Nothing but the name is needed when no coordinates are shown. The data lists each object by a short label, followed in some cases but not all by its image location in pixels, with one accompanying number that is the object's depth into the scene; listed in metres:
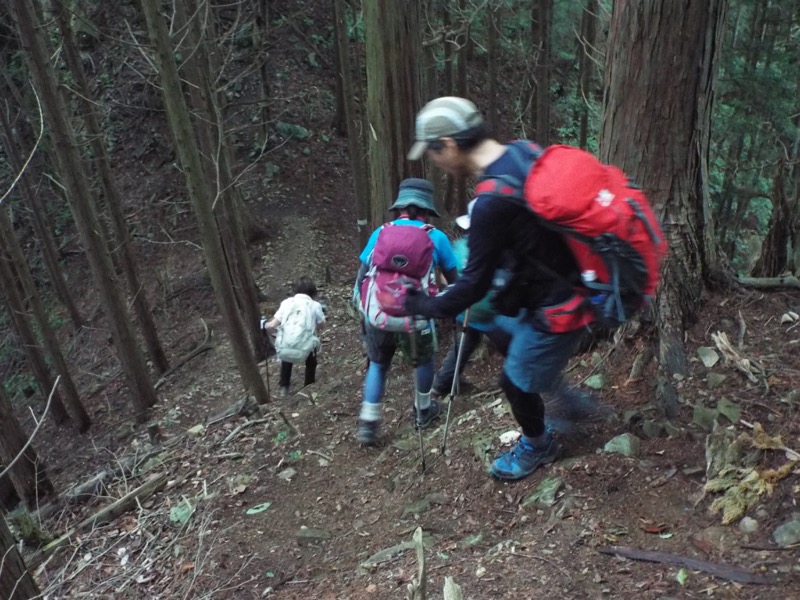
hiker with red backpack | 2.63
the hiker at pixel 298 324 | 7.66
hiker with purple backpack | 4.30
